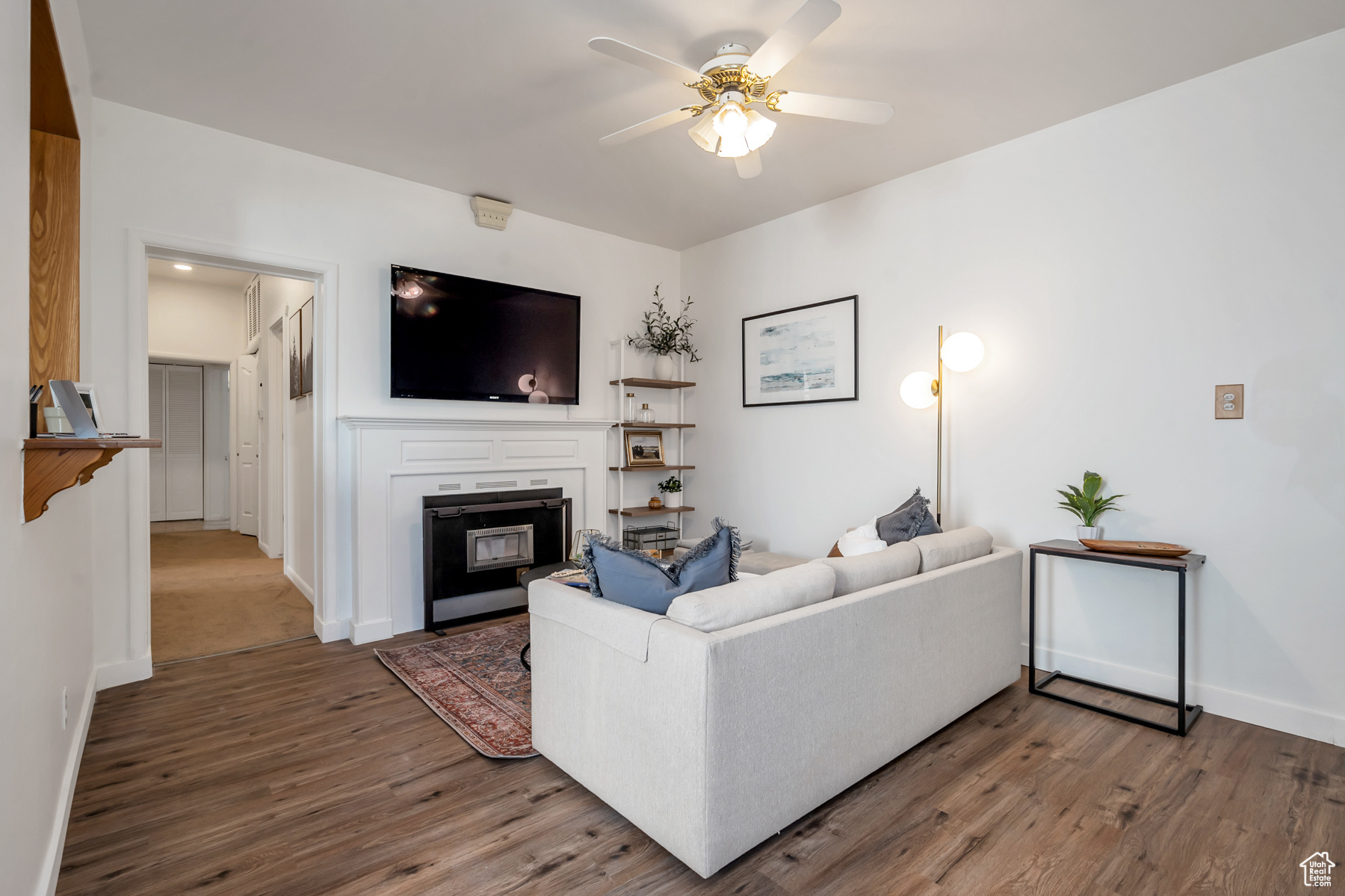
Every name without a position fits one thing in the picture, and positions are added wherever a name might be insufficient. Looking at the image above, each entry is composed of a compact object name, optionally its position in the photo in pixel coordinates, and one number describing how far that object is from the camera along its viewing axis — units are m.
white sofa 1.65
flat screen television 3.80
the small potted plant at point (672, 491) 5.09
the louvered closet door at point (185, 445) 8.21
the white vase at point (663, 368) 4.93
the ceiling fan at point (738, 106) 2.25
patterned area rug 2.51
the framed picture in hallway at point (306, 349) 4.38
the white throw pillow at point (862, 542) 2.88
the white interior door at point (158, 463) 8.07
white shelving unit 4.80
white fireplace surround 3.64
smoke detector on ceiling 4.05
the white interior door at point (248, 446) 7.21
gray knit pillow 3.00
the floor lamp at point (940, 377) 3.32
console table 2.51
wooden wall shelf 1.43
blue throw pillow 1.90
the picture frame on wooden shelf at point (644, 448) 4.93
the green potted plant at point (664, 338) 4.95
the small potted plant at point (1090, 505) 2.94
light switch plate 2.65
